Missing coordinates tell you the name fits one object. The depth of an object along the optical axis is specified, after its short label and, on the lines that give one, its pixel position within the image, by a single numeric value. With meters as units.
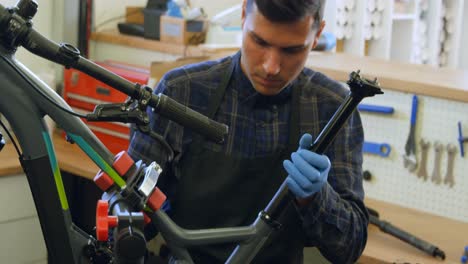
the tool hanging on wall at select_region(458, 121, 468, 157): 1.93
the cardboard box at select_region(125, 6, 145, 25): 2.97
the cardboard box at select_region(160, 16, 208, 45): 2.64
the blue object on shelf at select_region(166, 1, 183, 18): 2.70
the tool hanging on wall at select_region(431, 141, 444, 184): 1.98
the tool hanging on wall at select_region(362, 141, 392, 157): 2.06
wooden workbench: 1.72
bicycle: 0.94
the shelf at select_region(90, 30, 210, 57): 2.56
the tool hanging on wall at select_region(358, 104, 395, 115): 2.03
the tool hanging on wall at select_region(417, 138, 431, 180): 2.00
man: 1.31
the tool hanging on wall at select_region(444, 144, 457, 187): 1.96
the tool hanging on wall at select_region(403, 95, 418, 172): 2.01
